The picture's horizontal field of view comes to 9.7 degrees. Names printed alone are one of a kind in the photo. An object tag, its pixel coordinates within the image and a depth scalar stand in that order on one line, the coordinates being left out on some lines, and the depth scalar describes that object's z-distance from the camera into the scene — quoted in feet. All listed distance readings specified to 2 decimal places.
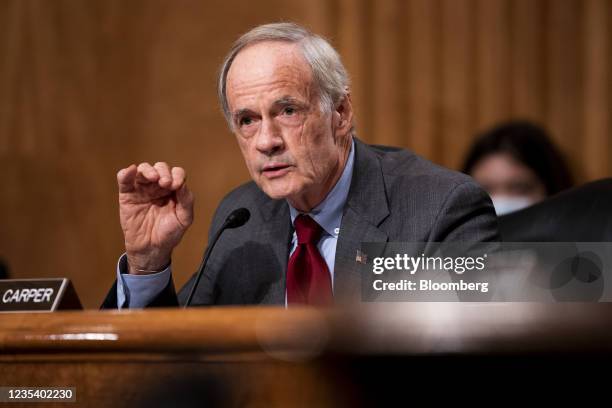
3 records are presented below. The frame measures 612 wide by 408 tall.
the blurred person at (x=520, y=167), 17.67
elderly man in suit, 15.01
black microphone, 14.77
